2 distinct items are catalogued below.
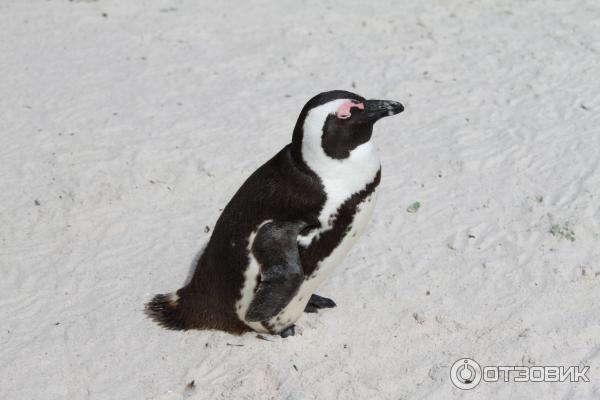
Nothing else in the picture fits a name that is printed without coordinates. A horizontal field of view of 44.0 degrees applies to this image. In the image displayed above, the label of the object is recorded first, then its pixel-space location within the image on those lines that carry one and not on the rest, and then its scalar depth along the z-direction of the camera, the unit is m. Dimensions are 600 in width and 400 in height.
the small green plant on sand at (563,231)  4.07
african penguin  2.91
